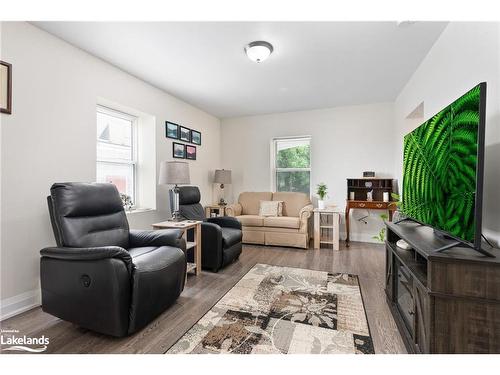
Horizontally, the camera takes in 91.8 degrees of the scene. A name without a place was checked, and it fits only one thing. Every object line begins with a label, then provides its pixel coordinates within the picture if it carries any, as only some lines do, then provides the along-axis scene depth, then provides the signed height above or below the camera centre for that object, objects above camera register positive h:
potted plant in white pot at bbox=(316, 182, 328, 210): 4.33 -0.14
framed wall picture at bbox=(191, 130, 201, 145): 4.36 +0.88
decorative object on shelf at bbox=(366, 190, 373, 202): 4.18 -0.17
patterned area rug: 1.57 -1.04
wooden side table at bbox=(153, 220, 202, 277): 2.81 -0.65
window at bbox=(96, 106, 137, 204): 3.00 +0.47
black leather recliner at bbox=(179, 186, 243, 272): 2.94 -0.63
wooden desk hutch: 3.99 -0.11
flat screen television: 1.20 +0.11
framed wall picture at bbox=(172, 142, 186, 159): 3.88 +0.57
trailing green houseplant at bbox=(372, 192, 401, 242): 3.72 -0.30
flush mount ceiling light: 2.34 +1.33
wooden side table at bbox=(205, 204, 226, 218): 4.63 -0.48
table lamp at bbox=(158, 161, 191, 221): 2.97 +0.14
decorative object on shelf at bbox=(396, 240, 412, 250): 1.91 -0.47
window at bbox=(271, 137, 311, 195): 4.87 +0.45
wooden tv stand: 1.15 -0.57
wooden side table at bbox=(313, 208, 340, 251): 3.94 -0.69
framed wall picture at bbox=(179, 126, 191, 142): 4.05 +0.87
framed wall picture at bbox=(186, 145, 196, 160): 4.21 +0.58
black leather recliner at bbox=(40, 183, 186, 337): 1.58 -0.62
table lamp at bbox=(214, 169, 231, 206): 4.79 +0.16
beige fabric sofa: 3.97 -0.58
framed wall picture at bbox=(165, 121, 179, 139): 3.73 +0.87
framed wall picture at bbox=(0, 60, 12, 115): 1.90 +0.76
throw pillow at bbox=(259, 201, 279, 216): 4.40 -0.41
